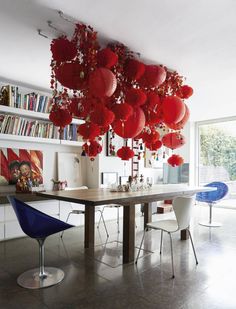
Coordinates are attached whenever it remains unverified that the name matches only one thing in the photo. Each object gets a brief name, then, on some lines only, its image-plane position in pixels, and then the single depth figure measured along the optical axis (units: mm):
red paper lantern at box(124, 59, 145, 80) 2938
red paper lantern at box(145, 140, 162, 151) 3891
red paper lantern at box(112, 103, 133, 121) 2816
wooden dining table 2766
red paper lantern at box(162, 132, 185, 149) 3697
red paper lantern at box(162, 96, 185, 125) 3115
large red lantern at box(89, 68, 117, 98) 2375
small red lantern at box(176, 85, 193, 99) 3543
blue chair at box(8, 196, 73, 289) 2348
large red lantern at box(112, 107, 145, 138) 3066
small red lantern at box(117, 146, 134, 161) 3791
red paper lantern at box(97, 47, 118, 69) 2570
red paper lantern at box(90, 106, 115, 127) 2627
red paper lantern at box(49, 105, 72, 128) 2820
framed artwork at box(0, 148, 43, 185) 4234
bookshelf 4086
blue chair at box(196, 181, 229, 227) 5070
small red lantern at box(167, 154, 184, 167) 3926
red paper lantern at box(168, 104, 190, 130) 3416
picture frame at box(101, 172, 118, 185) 5312
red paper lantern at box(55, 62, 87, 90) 2406
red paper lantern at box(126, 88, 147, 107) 2915
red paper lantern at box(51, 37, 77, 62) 2372
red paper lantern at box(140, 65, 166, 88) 2967
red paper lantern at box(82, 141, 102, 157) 3574
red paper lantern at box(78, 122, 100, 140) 3078
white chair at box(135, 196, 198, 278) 2869
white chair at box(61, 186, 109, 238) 3933
